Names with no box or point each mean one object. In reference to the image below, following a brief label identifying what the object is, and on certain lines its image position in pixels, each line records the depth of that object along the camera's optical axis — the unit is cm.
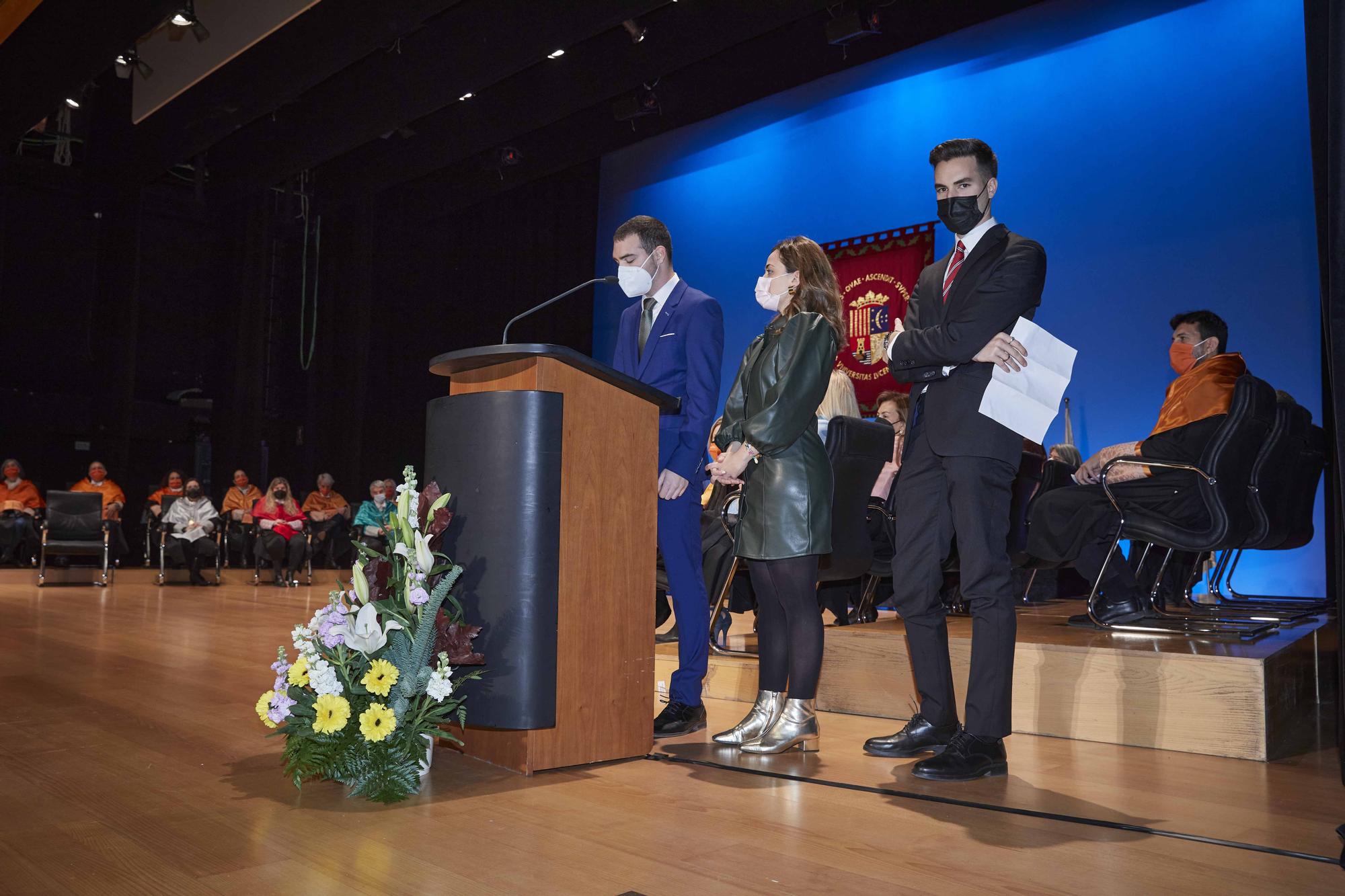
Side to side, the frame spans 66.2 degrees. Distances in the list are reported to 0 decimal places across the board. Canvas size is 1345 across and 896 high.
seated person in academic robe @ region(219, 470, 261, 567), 1002
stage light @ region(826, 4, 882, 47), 798
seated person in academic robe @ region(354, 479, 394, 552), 836
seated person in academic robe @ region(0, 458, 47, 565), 930
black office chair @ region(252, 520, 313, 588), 971
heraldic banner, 859
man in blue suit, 276
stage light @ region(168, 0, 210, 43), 789
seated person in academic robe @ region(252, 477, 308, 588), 970
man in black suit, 227
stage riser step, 258
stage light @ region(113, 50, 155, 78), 884
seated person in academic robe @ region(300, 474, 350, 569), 1055
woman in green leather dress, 245
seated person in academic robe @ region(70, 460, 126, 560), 921
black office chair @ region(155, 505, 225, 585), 912
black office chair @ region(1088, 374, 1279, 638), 315
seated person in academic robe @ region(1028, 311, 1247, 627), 328
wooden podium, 221
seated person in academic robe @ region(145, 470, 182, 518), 962
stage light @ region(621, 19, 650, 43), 864
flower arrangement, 201
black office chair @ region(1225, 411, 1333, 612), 340
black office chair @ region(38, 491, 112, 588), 875
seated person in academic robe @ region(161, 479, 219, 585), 921
